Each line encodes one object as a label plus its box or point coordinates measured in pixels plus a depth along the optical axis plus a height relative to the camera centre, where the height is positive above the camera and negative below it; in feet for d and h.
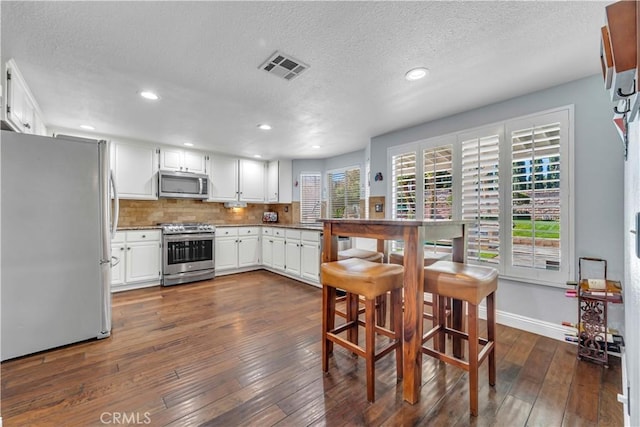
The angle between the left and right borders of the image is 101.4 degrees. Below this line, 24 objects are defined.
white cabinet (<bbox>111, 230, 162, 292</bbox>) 12.42 -2.29
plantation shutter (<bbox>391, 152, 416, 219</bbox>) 11.12 +1.15
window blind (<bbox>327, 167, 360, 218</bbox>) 16.26 +1.28
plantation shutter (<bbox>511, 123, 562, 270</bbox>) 7.72 +0.46
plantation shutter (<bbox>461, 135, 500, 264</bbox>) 8.79 +0.56
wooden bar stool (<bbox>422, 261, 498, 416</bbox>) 4.78 -1.60
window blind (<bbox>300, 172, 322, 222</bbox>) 18.15 +1.14
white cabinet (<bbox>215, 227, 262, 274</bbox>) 15.44 -2.18
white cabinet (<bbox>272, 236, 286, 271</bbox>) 15.24 -2.47
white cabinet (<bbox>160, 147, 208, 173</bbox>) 14.35 +3.01
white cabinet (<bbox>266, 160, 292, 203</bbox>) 17.89 +2.10
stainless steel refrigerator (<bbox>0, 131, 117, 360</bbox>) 6.63 -0.79
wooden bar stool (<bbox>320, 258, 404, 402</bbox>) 5.18 -1.83
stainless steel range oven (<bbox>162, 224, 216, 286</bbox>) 13.44 -2.14
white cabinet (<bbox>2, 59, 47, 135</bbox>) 6.42 +3.11
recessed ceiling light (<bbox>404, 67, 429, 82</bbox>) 6.86 +3.74
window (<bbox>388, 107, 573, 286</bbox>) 7.64 +0.68
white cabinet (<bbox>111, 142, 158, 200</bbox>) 13.01 +2.25
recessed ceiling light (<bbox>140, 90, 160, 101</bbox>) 8.16 +3.77
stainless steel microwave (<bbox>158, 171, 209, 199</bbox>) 13.99 +1.57
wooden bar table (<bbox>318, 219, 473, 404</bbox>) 5.12 -1.38
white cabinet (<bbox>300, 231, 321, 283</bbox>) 12.99 -2.21
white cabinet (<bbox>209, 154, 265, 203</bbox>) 16.15 +2.16
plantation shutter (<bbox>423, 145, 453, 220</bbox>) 9.91 +1.15
